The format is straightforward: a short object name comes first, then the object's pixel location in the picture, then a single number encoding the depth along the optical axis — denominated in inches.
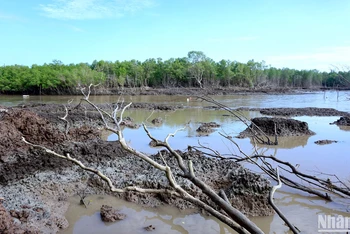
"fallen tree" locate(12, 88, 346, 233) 80.7
